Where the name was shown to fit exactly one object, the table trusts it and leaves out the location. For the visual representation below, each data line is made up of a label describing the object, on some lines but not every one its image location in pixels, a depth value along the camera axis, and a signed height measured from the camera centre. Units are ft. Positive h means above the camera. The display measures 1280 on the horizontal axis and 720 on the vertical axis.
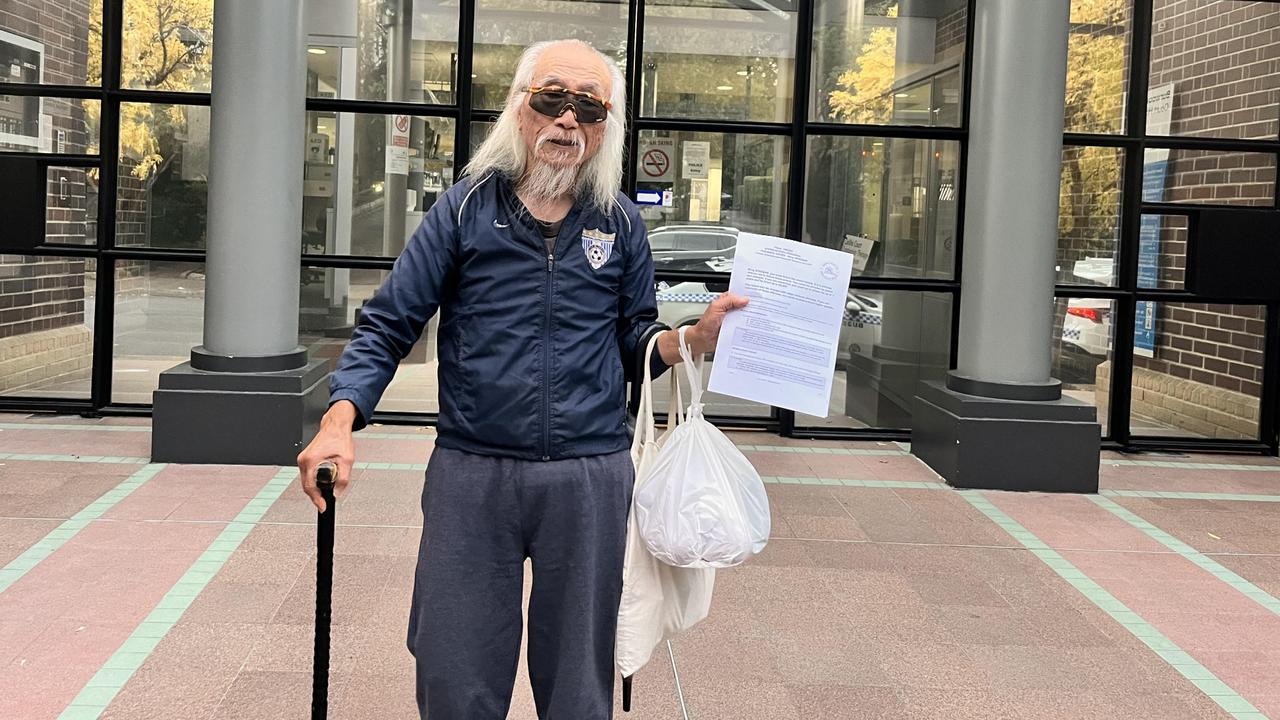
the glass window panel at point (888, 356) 31.81 -1.97
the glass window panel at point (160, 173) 30.32 +1.59
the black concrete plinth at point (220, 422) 24.97 -3.34
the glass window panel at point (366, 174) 30.78 +1.81
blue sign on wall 31.73 +1.29
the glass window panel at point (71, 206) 30.32 +0.73
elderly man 9.64 -0.95
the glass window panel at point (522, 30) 30.94 +5.41
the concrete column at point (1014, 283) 25.86 -0.07
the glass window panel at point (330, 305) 30.86 -1.29
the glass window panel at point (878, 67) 31.30 +4.89
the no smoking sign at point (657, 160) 31.12 +2.45
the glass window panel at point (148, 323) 30.37 -1.88
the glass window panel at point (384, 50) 30.63 +4.71
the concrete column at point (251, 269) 25.00 -0.44
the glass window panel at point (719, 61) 31.12 +4.86
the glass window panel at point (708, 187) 31.12 +1.88
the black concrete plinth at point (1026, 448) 25.82 -3.27
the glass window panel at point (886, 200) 31.32 +1.76
